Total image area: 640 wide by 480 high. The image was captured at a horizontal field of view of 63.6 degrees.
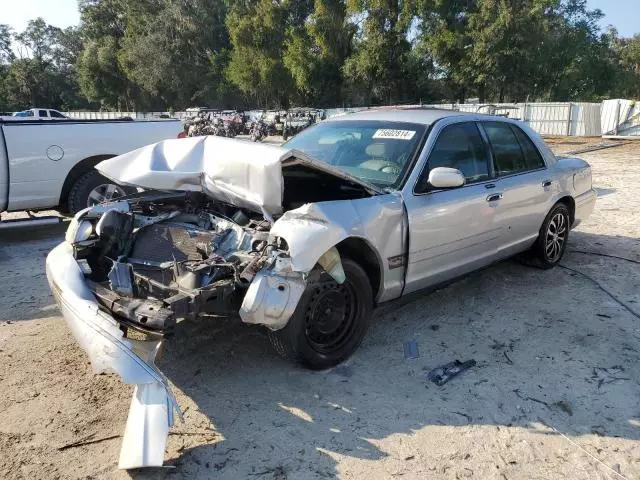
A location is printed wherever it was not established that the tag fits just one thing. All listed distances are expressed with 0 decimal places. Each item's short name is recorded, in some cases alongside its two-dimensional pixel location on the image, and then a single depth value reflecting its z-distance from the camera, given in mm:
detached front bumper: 2519
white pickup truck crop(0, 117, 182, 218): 6570
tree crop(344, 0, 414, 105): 36438
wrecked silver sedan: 2943
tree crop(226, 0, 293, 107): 45688
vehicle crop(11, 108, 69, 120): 25603
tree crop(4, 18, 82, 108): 72250
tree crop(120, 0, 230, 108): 54094
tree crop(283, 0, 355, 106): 40188
